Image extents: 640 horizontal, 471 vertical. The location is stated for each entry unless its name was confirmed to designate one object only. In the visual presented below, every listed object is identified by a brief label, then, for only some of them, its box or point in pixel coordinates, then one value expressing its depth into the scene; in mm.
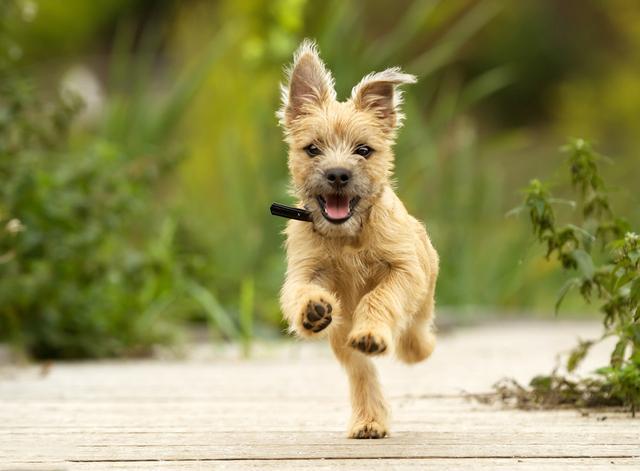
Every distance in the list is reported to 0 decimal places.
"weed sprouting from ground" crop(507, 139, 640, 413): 8687
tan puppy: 7789
